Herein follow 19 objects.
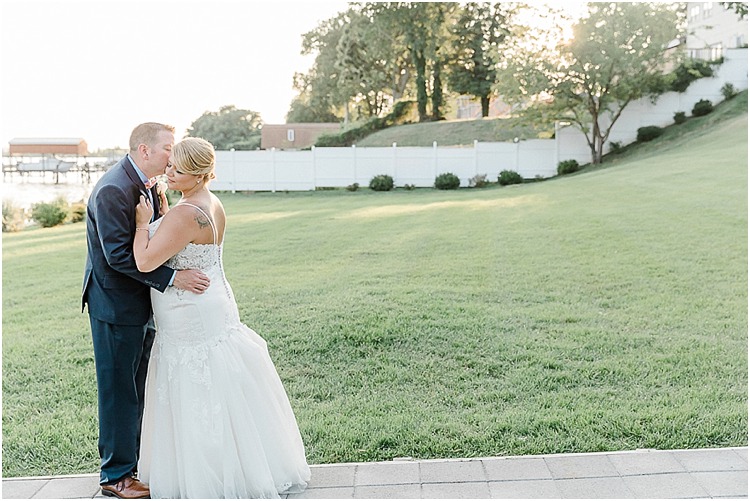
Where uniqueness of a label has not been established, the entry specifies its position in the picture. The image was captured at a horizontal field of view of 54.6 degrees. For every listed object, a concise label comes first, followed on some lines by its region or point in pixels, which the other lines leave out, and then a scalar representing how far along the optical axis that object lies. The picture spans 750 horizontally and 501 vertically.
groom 3.48
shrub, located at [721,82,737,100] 31.66
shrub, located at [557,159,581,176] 28.58
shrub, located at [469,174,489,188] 28.08
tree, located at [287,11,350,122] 46.69
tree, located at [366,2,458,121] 37.53
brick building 53.41
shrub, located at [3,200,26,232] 19.42
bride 3.60
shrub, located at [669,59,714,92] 30.83
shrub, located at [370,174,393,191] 27.41
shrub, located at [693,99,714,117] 31.00
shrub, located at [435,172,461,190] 27.62
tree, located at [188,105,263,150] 61.78
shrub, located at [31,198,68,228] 19.69
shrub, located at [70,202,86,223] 20.78
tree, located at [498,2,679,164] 28.64
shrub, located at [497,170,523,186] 27.73
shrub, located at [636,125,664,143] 30.22
